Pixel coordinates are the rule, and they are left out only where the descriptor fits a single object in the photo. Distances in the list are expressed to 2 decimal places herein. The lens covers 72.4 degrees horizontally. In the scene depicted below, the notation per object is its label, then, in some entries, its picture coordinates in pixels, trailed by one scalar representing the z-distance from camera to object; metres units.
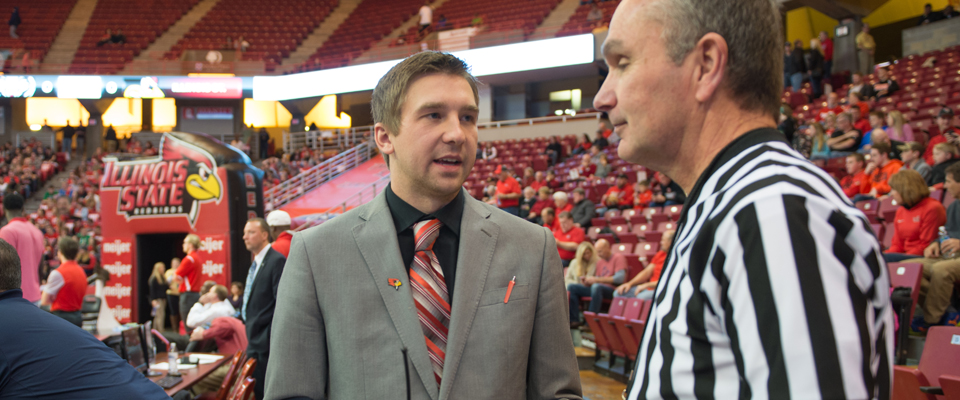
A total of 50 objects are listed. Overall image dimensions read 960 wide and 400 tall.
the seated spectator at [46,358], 2.08
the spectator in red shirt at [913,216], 4.75
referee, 0.62
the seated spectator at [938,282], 4.21
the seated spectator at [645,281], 6.43
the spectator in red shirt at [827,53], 12.55
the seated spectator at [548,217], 8.66
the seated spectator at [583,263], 7.30
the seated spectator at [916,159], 5.92
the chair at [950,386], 2.64
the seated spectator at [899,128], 7.07
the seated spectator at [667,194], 8.87
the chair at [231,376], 3.86
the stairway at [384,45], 20.88
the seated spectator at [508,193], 10.66
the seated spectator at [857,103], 8.51
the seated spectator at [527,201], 10.59
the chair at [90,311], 7.89
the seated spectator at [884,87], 10.09
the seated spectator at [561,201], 9.10
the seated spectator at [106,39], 23.51
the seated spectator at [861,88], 9.96
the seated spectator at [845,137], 7.50
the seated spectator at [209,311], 6.01
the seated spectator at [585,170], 12.35
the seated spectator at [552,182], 12.23
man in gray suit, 1.32
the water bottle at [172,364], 4.23
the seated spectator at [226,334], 5.45
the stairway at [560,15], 20.21
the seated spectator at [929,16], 13.35
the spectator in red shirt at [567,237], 8.04
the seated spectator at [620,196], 9.90
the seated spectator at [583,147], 14.31
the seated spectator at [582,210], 9.36
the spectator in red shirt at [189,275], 8.57
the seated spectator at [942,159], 5.61
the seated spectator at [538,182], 11.97
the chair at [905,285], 3.97
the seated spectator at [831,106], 9.67
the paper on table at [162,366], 4.46
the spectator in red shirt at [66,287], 5.59
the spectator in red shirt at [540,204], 10.05
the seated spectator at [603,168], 11.73
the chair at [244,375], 3.13
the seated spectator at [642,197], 9.45
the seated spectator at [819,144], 7.83
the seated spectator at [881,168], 6.32
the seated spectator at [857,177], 6.64
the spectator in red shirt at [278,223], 5.14
